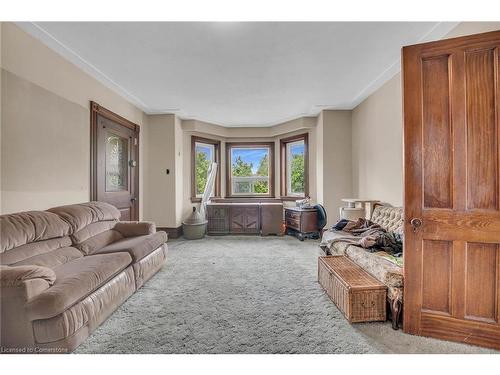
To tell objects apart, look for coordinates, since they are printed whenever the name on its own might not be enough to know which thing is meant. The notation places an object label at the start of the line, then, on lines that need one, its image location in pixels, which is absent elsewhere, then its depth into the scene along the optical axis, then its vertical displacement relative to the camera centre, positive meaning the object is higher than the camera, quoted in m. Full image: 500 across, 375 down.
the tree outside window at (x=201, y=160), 6.02 +0.68
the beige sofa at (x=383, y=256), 1.95 -0.73
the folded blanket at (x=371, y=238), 2.69 -0.64
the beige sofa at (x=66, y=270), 1.55 -0.68
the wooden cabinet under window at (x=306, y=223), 5.06 -0.76
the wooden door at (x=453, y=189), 1.70 -0.03
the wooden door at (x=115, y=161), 3.56 +0.43
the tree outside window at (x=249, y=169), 6.52 +0.46
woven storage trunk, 2.02 -0.93
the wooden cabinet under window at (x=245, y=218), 5.55 -0.73
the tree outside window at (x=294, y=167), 5.93 +0.48
